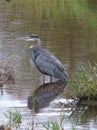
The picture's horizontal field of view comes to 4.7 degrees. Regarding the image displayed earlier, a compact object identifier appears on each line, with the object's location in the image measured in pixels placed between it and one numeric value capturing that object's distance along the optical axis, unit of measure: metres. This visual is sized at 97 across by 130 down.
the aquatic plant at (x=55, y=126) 14.63
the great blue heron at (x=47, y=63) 23.58
